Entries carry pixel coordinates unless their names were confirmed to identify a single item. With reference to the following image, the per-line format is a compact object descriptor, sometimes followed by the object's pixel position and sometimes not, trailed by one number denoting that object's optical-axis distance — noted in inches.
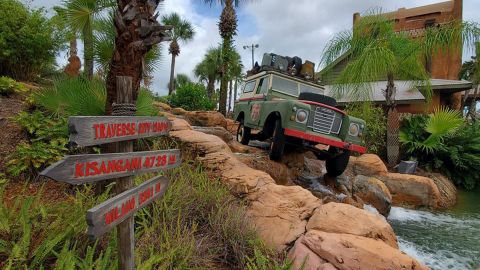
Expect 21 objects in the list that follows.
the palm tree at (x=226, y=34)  675.4
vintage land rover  269.9
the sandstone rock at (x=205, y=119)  515.3
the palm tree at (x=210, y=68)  1307.0
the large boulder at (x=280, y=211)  158.2
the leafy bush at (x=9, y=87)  256.2
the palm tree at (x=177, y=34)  1328.6
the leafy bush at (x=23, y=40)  306.7
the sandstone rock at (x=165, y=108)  541.1
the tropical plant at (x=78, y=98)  176.4
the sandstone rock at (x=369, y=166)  397.4
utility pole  1411.0
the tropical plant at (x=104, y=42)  212.4
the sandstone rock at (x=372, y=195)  327.5
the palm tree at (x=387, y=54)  442.6
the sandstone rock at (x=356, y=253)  129.0
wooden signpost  78.1
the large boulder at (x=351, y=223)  152.6
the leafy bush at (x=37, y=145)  181.0
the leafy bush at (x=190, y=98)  721.6
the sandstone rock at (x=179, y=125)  291.0
